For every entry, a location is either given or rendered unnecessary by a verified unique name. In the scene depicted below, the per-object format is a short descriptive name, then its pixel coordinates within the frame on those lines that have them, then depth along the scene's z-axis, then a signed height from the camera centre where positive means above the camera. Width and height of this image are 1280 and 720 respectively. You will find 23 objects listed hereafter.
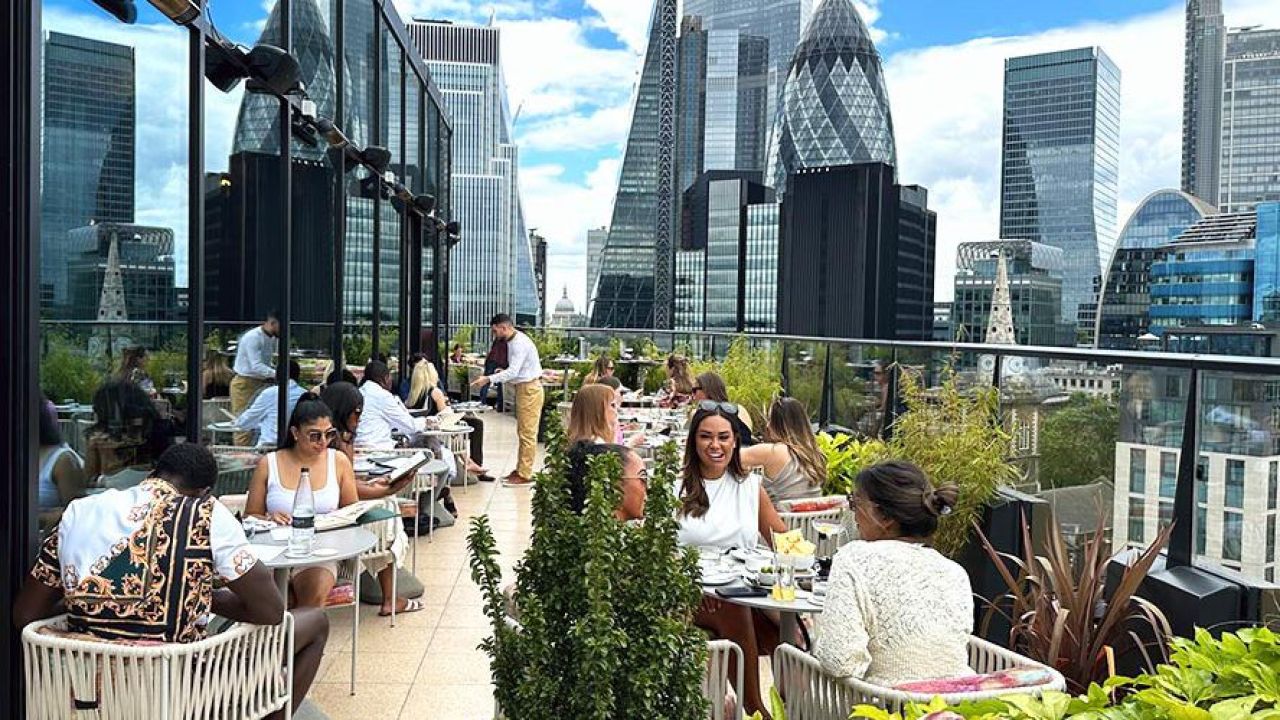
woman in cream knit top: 2.82 -0.73
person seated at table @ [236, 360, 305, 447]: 6.64 -0.58
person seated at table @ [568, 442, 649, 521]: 4.30 -0.60
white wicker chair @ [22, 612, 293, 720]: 3.04 -1.00
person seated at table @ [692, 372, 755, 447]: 7.82 -0.39
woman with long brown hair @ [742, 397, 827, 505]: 5.83 -0.67
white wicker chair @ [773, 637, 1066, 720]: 2.62 -0.92
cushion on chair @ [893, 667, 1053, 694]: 2.50 -0.80
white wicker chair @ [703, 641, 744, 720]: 3.09 -0.96
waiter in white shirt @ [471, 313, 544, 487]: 11.82 -0.48
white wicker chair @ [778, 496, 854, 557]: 5.27 -0.92
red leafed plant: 3.65 -0.96
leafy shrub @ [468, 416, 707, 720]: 2.12 -0.57
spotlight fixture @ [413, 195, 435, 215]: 14.27 +1.63
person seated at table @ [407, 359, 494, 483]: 10.91 -0.69
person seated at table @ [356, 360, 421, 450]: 7.80 -0.65
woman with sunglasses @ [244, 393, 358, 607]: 4.95 -0.70
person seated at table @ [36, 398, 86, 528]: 3.57 -0.51
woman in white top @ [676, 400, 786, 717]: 4.62 -0.71
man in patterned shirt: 3.11 -0.71
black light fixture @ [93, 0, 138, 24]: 4.25 +1.23
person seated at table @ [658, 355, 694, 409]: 11.81 -0.59
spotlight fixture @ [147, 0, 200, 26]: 4.57 +1.33
